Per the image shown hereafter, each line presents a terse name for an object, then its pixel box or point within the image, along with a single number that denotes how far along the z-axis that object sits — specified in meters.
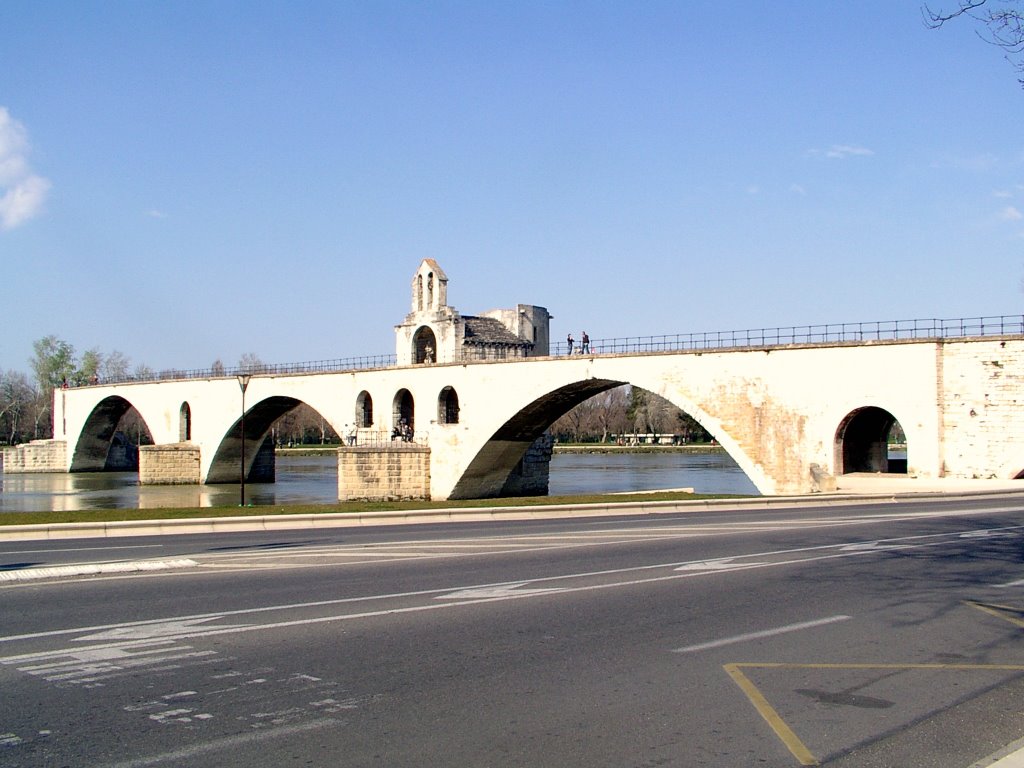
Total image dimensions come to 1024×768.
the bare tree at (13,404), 114.94
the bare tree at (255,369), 61.81
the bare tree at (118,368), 131.62
